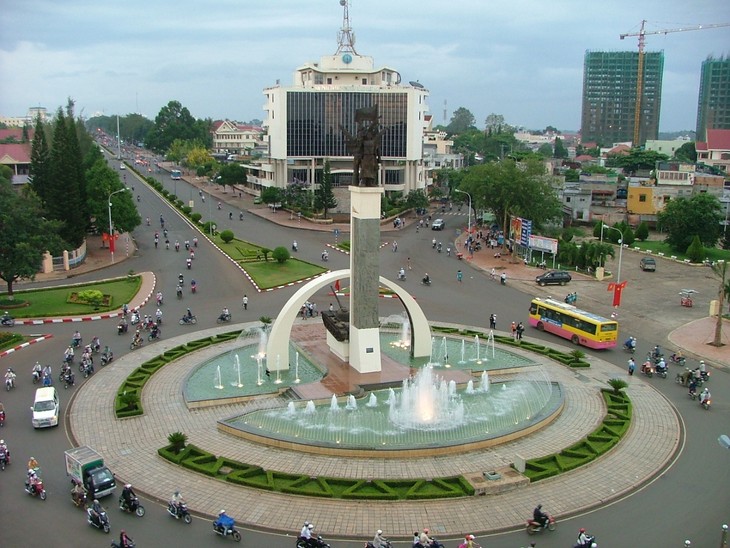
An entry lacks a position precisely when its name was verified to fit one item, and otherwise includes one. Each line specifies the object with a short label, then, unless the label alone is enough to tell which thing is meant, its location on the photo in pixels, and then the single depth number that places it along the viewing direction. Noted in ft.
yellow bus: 101.30
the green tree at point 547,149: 530.68
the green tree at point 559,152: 519.56
